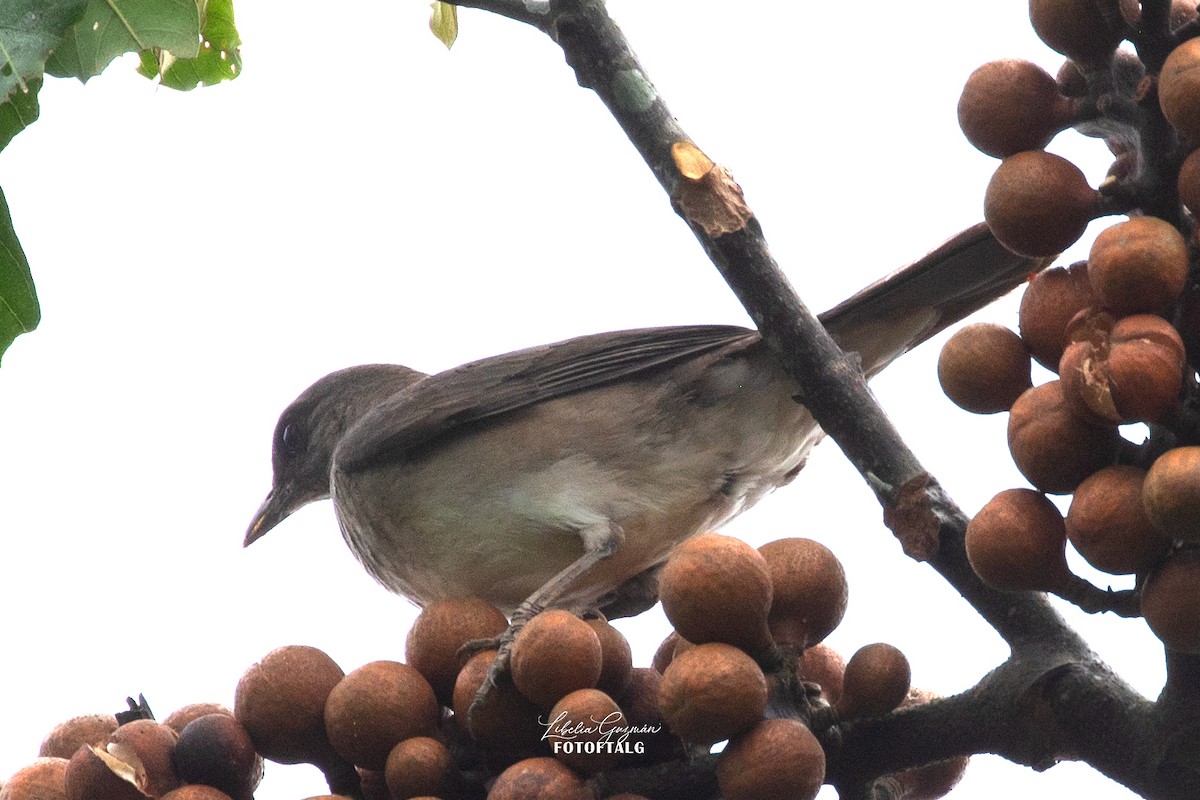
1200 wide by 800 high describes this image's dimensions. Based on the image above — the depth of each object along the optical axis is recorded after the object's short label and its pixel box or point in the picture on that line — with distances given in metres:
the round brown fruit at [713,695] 3.98
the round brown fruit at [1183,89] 3.47
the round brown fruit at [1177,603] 3.39
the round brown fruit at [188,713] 5.08
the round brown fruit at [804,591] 4.46
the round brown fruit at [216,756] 4.62
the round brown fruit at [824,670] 4.91
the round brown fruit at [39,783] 4.73
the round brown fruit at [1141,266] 3.48
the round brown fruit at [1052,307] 3.90
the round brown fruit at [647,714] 4.43
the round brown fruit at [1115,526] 3.43
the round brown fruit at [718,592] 4.14
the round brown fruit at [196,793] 4.49
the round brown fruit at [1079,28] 3.83
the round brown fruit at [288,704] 4.75
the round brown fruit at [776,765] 3.92
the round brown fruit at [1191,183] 3.47
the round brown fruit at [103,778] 4.49
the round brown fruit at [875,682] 4.27
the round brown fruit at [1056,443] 3.60
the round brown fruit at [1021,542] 3.68
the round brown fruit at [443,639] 4.99
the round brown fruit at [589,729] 4.20
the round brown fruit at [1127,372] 3.35
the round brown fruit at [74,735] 5.18
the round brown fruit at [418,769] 4.43
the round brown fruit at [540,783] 4.08
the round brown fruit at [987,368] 4.05
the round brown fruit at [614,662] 4.65
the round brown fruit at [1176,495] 3.20
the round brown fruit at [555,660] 4.36
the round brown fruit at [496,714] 4.51
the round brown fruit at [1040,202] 3.86
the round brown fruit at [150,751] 4.62
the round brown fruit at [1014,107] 4.04
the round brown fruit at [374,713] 4.55
